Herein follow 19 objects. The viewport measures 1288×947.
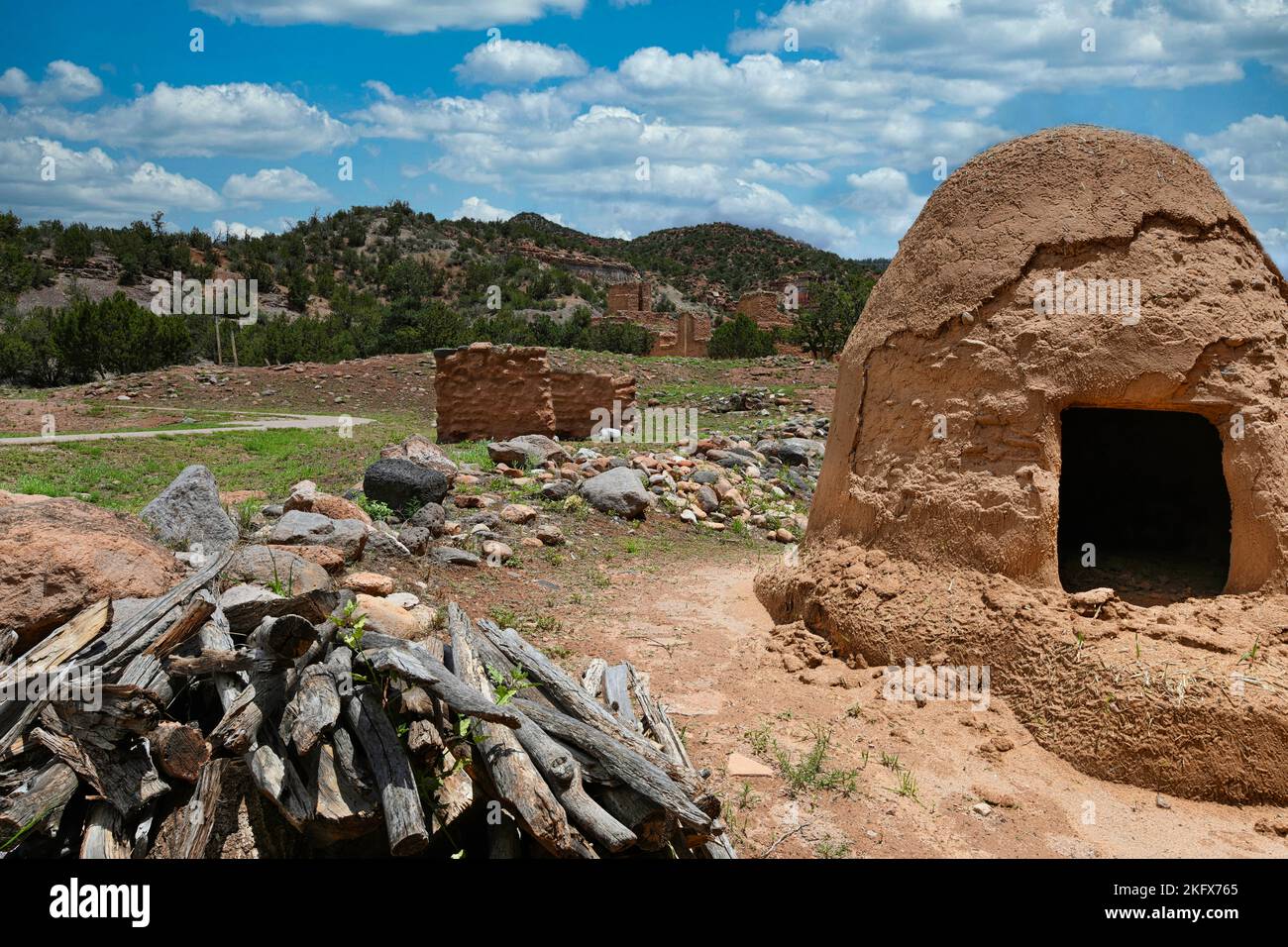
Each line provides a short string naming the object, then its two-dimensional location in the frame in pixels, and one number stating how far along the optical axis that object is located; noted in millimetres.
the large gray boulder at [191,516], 6629
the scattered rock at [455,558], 7574
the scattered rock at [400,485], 8656
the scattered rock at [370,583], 6316
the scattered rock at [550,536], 8562
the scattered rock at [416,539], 7527
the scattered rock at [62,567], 4434
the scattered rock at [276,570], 5559
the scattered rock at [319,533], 6863
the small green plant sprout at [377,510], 8430
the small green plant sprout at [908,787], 4378
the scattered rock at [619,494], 9766
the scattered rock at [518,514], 8883
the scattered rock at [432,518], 8115
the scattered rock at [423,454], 10133
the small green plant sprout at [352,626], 3910
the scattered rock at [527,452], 11148
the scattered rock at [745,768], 4551
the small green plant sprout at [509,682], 4000
